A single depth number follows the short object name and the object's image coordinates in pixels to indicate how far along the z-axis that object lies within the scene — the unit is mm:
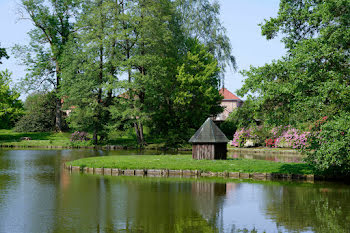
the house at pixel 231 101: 89938
